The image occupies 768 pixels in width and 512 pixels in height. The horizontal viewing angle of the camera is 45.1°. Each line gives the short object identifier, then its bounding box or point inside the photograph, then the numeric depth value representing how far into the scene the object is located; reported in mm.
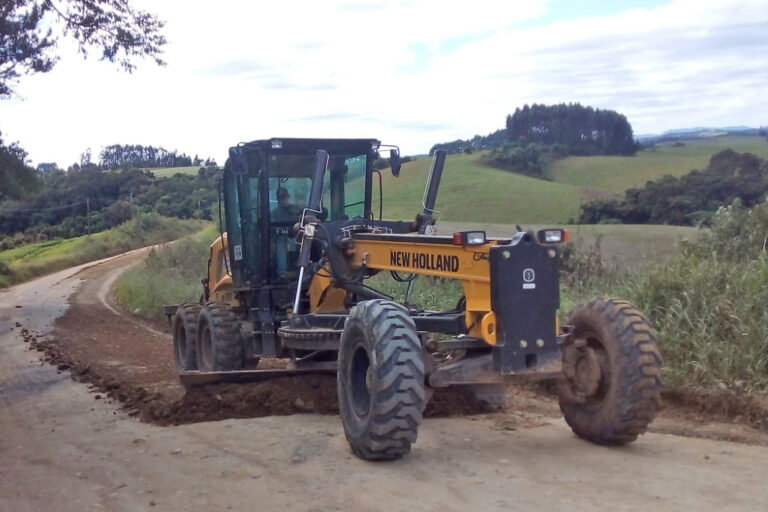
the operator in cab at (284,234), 9555
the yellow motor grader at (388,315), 6309
